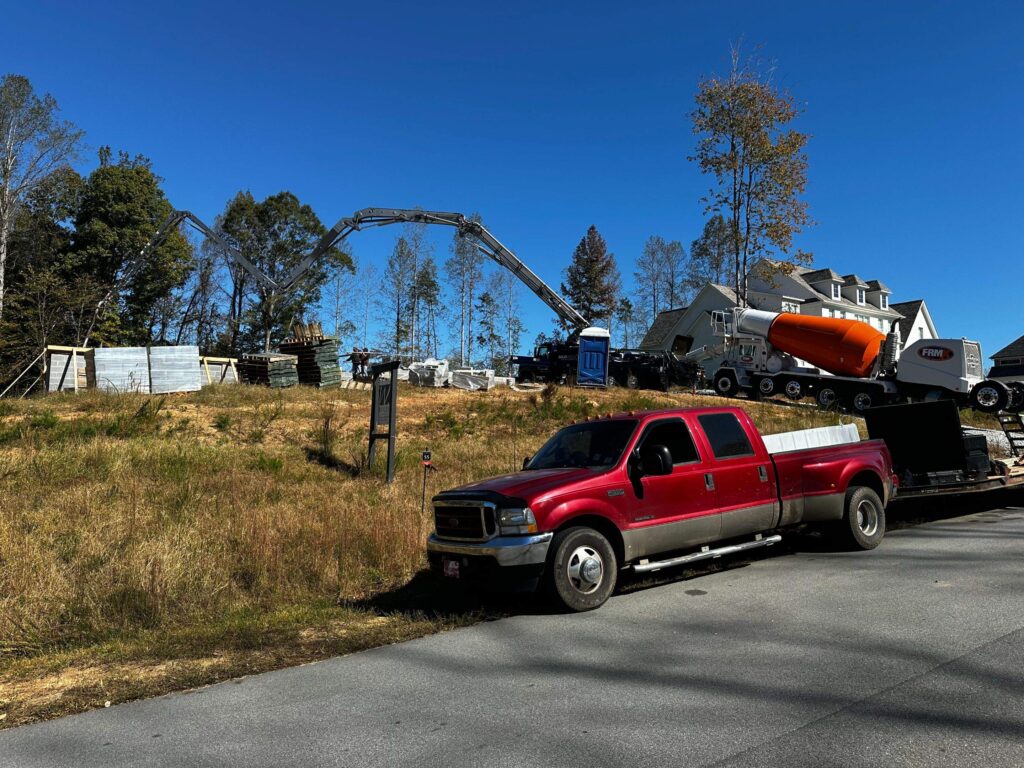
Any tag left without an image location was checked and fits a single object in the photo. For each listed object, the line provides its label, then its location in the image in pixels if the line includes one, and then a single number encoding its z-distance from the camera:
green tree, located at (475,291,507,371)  61.39
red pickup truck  6.02
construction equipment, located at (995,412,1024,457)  12.24
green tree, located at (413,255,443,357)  58.19
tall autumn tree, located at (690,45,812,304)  31.84
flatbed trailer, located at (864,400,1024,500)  9.86
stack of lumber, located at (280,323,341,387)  24.38
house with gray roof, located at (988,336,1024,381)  49.96
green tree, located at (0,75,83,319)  32.19
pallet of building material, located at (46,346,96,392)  21.44
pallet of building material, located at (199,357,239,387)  26.73
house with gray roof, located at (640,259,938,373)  48.28
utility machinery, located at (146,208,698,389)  26.91
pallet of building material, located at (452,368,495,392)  24.89
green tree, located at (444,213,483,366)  58.34
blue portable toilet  26.62
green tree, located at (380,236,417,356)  56.72
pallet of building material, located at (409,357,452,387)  24.80
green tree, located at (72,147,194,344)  36.66
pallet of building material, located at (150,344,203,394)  21.11
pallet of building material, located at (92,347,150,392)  20.64
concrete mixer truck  23.19
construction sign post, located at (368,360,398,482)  13.67
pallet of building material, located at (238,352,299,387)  23.62
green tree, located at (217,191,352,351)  50.66
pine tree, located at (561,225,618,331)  67.25
